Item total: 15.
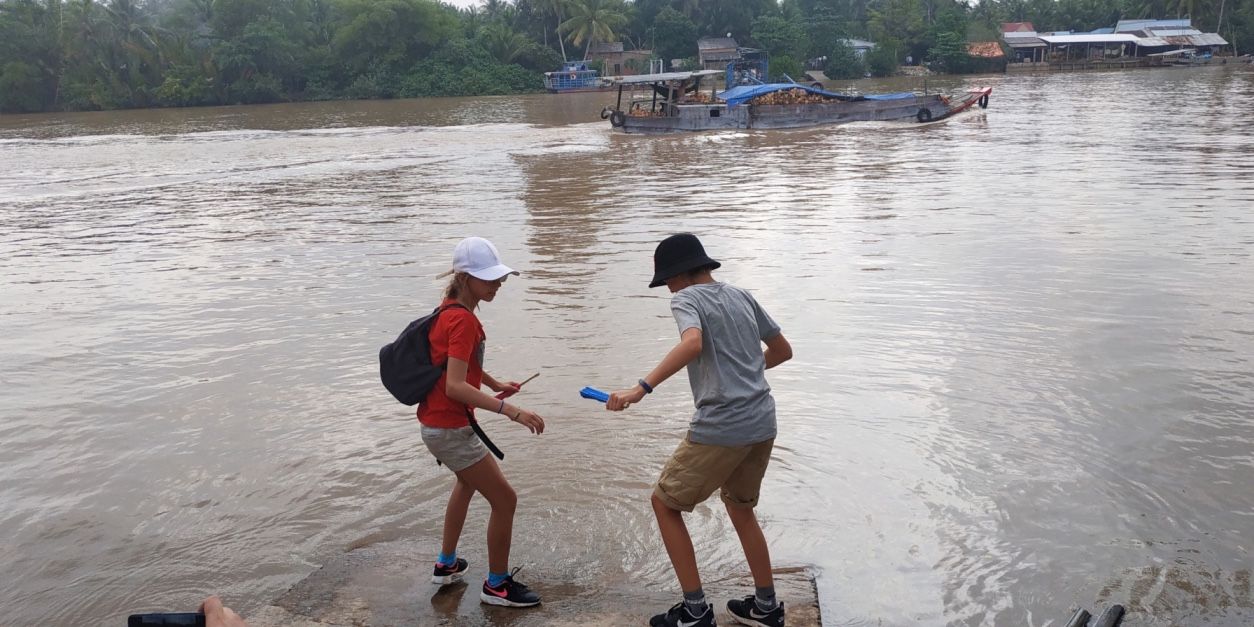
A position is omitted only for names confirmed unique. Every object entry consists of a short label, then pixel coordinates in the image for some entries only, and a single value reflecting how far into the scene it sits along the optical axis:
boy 3.16
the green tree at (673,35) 75.50
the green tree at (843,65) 71.50
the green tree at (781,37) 72.06
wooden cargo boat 31.17
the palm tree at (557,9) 72.50
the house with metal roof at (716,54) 70.75
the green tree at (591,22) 70.38
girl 3.30
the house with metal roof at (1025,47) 72.88
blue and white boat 64.56
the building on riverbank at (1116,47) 68.00
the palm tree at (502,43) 71.50
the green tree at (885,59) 70.12
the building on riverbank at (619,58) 72.62
